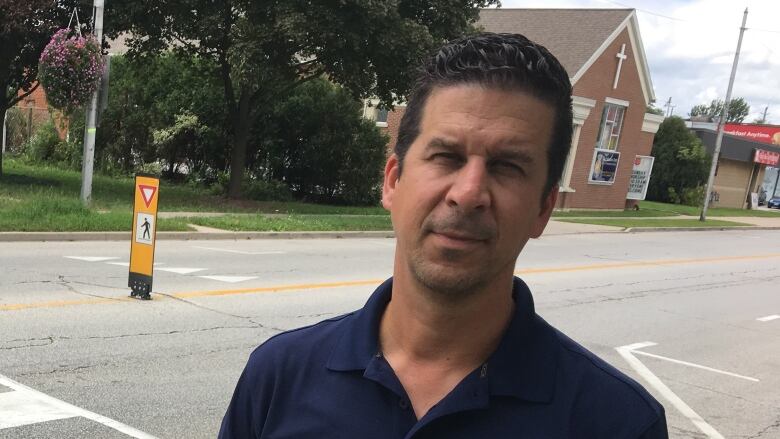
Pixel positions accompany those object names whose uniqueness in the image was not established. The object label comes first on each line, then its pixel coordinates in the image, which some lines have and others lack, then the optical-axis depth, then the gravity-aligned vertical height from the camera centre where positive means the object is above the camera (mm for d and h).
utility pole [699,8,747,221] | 31625 +2653
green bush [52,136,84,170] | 27781 -2026
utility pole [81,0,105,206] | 15202 -761
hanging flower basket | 15172 +658
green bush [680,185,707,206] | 44594 -496
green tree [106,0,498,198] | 17875 +2475
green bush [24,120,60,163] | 28859 -1890
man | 1462 -354
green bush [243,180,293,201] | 24688 -2114
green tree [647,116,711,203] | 44156 +1614
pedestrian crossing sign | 8312 -1425
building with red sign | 48212 +2068
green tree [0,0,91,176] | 17500 +1610
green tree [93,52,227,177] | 26766 -50
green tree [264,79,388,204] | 25984 -425
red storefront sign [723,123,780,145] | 77312 +7057
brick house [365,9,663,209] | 32438 +3854
